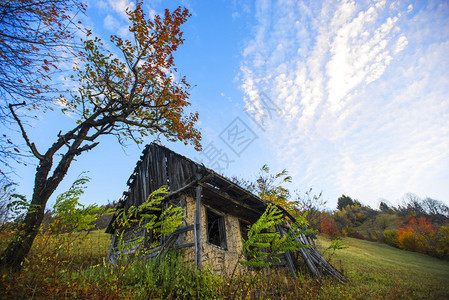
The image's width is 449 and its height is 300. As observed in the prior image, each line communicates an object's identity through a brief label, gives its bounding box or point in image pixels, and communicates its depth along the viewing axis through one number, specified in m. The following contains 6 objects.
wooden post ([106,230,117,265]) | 10.53
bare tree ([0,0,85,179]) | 3.41
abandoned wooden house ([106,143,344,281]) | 7.10
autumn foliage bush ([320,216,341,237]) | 36.59
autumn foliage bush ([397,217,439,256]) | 29.89
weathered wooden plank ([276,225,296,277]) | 8.73
